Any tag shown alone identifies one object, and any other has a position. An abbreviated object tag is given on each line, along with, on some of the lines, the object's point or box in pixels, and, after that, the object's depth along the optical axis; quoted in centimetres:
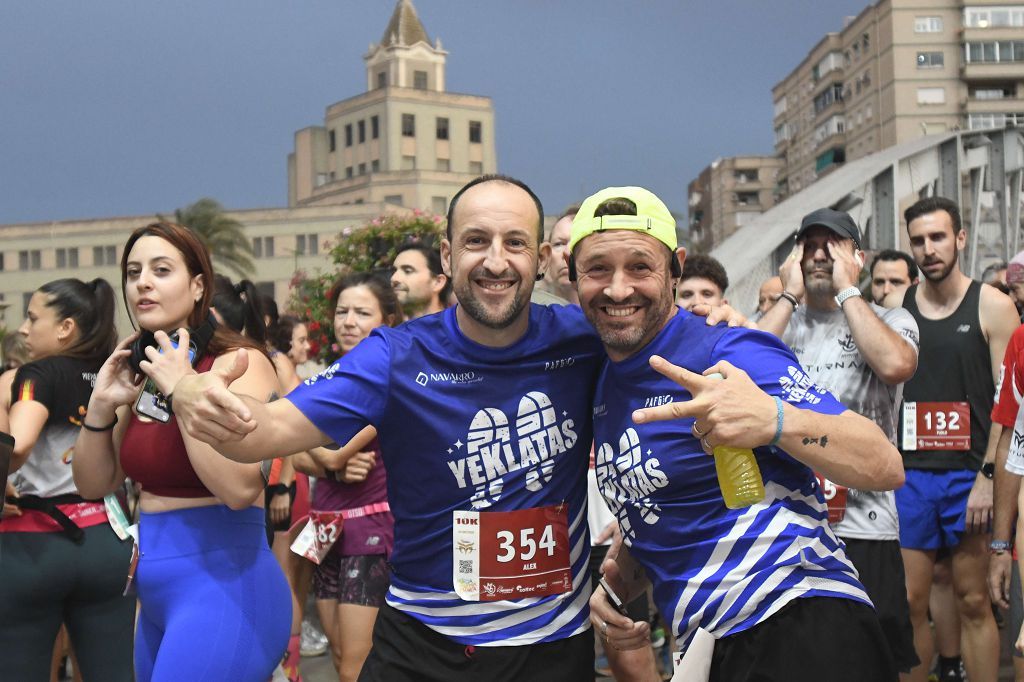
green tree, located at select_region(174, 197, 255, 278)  5834
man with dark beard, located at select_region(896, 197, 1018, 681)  552
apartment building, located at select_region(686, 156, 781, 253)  10562
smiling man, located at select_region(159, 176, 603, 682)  312
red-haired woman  324
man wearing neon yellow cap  248
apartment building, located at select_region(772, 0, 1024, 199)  7681
